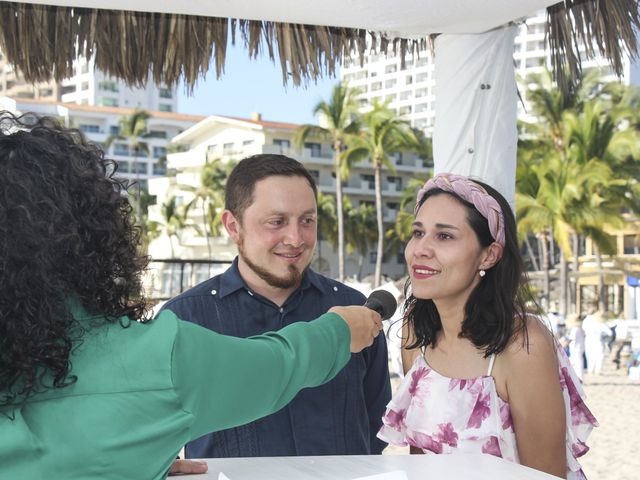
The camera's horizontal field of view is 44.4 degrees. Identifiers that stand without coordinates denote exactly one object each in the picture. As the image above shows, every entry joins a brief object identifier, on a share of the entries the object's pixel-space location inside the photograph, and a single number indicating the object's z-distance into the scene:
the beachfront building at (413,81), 107.06
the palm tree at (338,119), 48.00
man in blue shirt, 2.50
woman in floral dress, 2.33
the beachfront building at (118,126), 81.38
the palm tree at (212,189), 59.38
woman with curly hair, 1.14
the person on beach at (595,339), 18.06
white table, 1.61
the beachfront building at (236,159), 62.25
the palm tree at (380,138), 46.75
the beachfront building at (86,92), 105.44
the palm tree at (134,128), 62.03
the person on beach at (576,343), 16.02
